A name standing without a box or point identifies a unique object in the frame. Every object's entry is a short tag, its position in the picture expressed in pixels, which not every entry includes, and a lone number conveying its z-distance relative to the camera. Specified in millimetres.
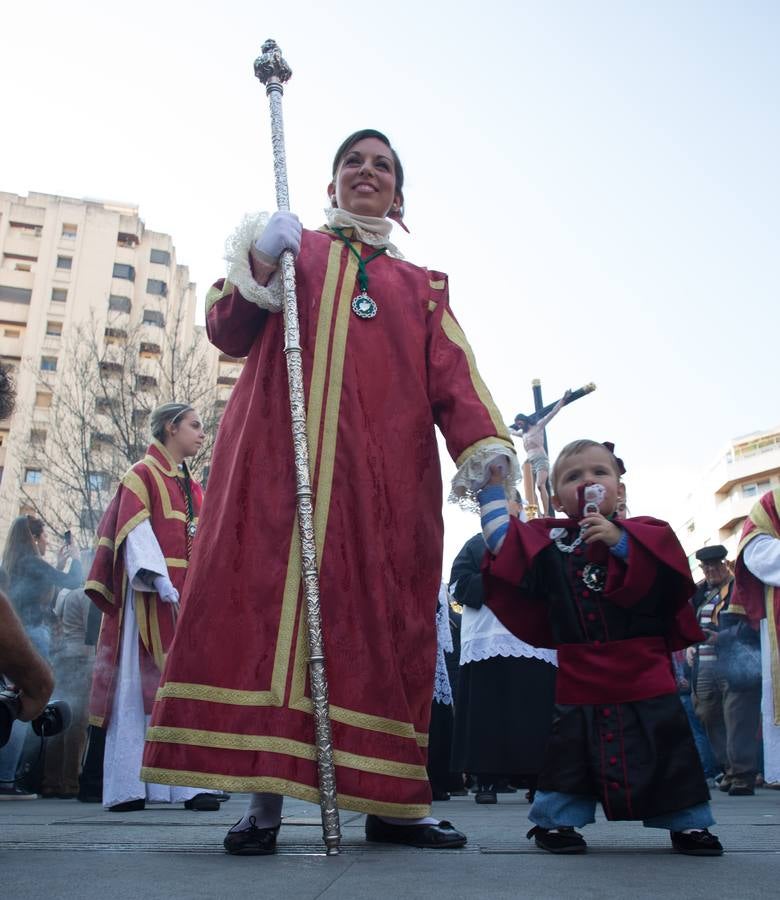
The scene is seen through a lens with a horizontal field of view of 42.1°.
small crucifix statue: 4789
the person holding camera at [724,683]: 7219
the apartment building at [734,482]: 60656
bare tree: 16766
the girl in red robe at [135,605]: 5152
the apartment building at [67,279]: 48250
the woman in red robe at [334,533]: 2660
